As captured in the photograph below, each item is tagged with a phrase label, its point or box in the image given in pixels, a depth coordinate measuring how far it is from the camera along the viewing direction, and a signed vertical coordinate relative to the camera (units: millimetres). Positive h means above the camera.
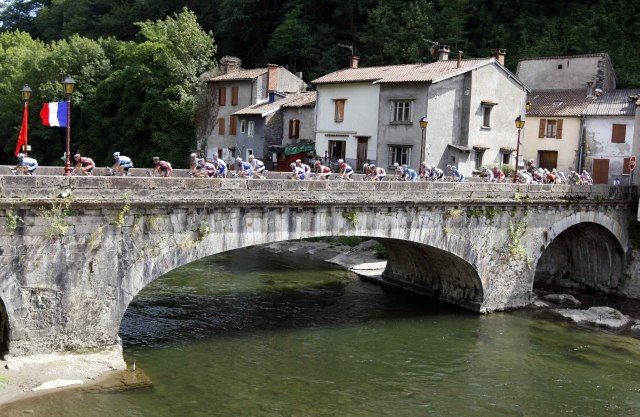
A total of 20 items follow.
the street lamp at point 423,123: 32041 +1838
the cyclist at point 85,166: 21953 -667
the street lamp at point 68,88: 19469 +1693
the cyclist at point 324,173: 27531 -667
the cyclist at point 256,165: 25844 -442
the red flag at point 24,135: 22775 +276
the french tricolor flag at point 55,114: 22047 +1029
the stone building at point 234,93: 55406 +5013
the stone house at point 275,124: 51812 +2386
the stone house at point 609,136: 44969 +2321
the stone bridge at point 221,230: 18109 -2573
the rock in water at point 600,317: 28906 -6496
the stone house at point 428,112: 42500 +3282
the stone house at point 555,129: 47562 +2789
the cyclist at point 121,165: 22062 -578
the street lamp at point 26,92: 21202 +1602
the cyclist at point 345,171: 28662 -572
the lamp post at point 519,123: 30906 +1978
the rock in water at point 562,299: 32875 -6447
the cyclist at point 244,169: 24453 -590
